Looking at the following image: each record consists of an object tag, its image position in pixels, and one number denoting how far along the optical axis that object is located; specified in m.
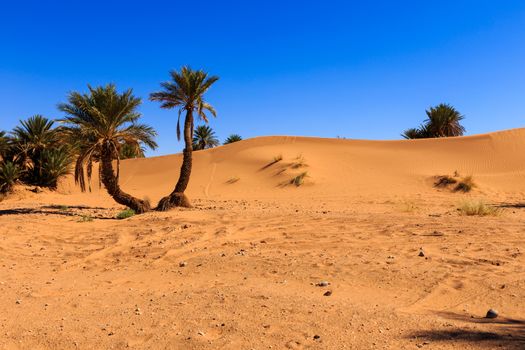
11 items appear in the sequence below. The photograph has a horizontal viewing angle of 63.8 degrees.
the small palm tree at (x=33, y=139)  19.58
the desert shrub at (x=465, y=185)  19.34
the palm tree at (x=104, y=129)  13.16
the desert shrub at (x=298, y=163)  26.14
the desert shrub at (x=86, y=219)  11.69
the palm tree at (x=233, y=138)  49.05
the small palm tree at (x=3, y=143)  18.88
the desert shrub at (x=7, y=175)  18.20
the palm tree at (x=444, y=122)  36.16
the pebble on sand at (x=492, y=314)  4.18
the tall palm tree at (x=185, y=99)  14.28
